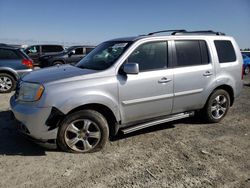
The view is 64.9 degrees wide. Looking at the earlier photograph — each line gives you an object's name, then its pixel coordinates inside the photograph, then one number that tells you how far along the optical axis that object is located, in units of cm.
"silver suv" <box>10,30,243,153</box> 281
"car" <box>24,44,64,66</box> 1346
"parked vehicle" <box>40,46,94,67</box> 1114
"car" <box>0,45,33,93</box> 638
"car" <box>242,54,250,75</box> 1315
